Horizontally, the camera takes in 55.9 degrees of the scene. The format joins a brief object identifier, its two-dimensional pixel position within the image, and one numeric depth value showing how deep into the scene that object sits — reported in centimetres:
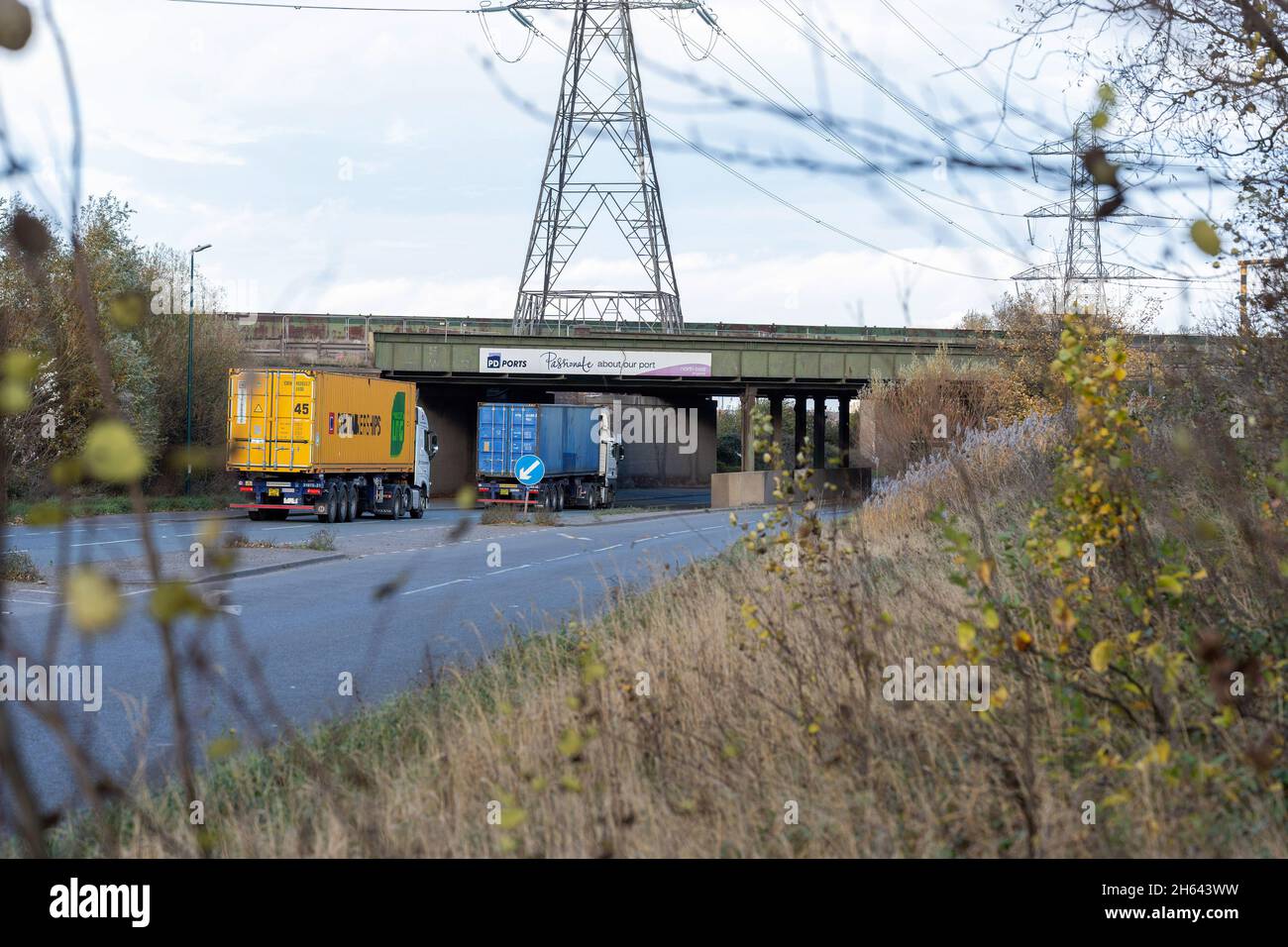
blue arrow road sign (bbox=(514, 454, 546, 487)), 3948
